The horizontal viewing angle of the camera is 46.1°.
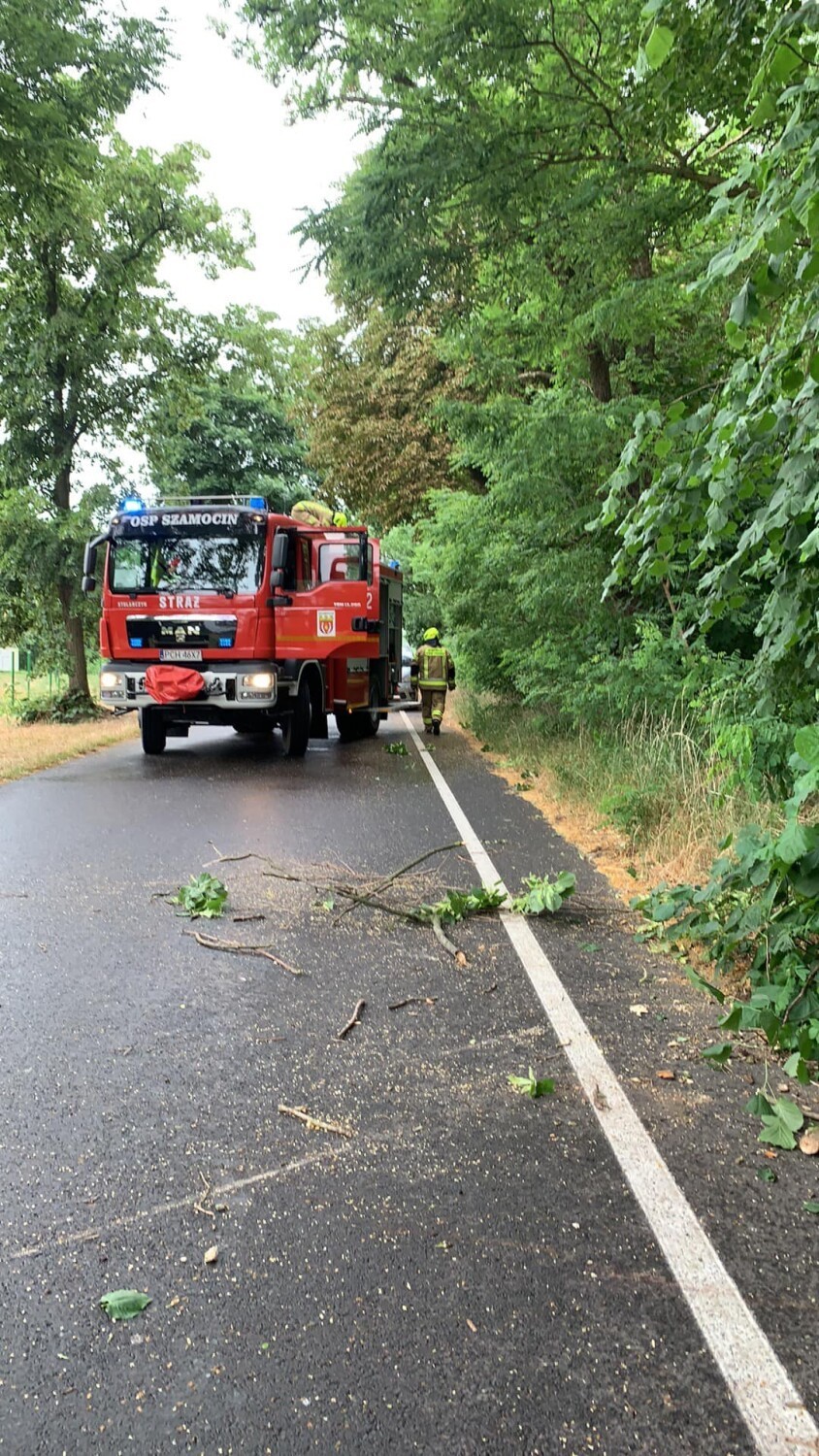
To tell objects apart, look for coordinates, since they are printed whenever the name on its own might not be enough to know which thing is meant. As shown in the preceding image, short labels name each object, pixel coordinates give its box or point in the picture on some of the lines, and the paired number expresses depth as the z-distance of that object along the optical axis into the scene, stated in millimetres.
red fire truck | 12641
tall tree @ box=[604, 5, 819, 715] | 2730
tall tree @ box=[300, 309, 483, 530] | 21484
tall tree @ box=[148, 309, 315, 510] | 36219
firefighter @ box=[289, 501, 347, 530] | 15266
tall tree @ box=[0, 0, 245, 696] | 19219
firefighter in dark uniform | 17969
